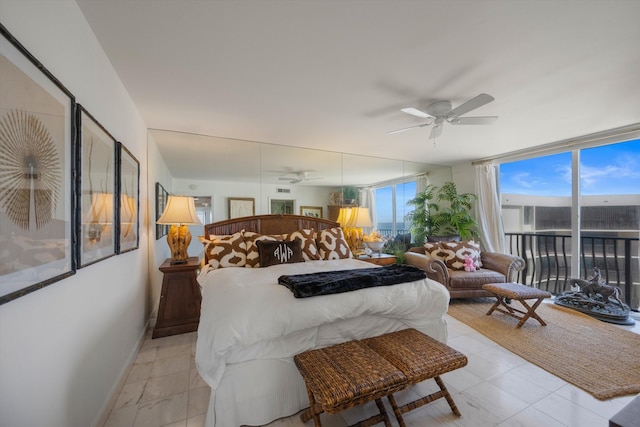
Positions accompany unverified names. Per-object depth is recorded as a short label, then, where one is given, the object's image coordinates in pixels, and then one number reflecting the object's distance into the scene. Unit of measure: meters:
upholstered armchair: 3.43
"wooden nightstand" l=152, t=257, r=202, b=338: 2.61
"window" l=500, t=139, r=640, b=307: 3.24
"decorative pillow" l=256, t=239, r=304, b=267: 2.61
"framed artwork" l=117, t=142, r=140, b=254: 1.83
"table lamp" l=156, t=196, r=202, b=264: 2.72
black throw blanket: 1.60
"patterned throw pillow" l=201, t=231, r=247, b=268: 2.59
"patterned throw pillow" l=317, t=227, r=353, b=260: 3.02
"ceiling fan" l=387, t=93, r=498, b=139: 2.16
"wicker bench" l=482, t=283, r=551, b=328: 2.70
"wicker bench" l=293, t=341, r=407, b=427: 1.17
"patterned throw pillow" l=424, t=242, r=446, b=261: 3.82
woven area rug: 1.87
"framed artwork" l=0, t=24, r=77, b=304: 0.77
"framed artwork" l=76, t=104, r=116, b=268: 1.25
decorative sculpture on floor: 2.88
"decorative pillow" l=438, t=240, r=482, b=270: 3.71
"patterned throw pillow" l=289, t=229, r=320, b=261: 2.91
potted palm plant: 4.45
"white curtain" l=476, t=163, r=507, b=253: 4.38
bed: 1.38
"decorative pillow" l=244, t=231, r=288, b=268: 2.65
